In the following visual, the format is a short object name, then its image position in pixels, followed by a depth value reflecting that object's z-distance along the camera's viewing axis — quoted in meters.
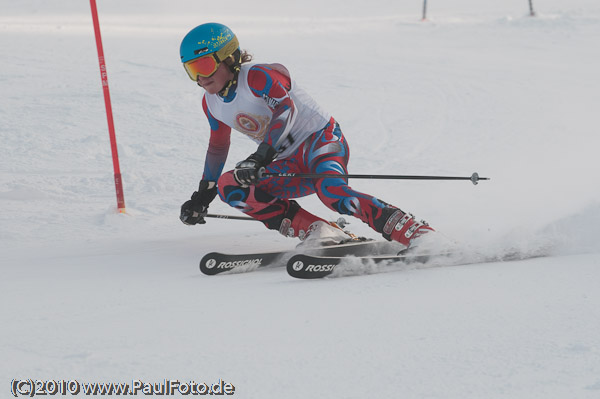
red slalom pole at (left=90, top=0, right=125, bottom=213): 10.67
